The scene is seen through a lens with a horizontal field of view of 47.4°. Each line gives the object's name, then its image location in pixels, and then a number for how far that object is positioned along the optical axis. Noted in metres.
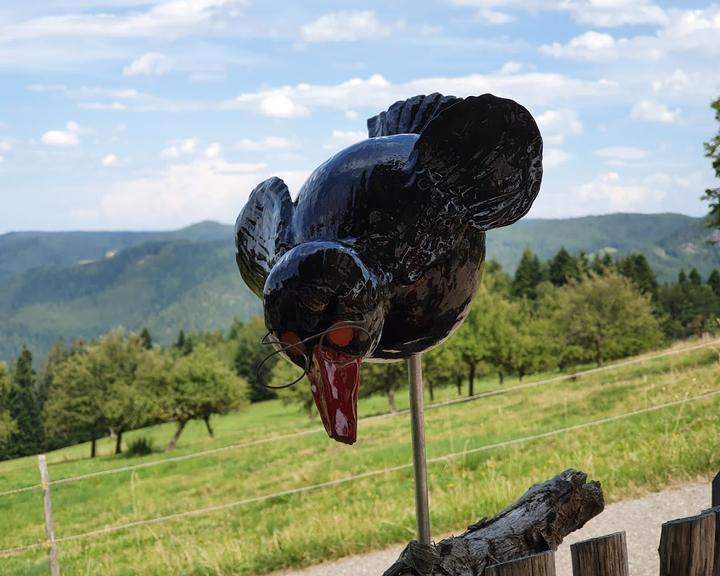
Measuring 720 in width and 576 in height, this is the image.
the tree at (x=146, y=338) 52.19
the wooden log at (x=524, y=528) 2.06
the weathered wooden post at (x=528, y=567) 1.65
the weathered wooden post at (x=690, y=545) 1.86
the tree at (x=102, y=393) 31.38
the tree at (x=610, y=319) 30.69
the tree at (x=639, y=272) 40.78
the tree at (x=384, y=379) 23.02
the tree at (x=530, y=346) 29.62
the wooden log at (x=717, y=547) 1.89
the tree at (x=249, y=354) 46.16
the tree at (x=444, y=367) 23.47
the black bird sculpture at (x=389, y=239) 1.50
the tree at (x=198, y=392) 29.61
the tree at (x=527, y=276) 50.19
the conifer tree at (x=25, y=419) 37.09
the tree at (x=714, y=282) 45.58
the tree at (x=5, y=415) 31.80
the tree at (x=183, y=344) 55.28
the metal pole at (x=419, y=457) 2.00
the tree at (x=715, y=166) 14.96
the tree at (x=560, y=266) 47.99
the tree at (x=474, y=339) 25.31
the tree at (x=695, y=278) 47.97
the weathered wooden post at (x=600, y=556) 1.78
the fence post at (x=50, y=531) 6.24
